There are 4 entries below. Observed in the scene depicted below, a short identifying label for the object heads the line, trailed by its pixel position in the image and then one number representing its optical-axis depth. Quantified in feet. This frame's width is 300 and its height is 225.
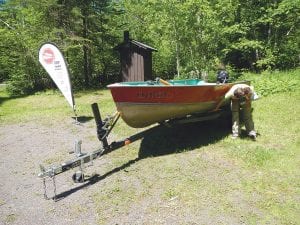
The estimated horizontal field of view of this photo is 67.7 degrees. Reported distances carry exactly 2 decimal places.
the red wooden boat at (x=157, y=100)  17.03
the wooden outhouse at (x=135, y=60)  43.50
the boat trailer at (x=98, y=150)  13.11
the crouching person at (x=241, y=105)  18.23
